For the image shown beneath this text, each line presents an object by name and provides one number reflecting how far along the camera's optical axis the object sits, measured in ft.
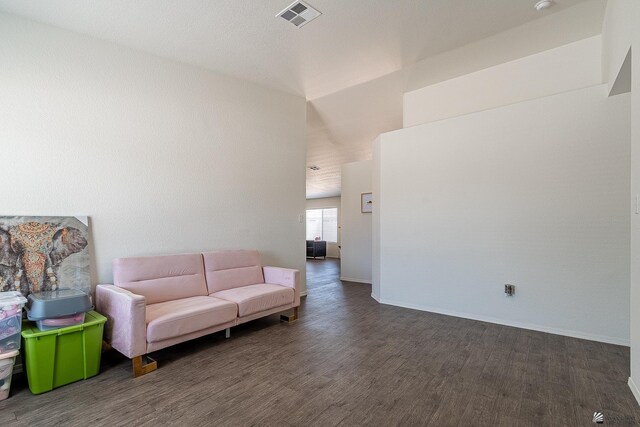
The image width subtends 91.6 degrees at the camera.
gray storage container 7.26
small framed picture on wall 19.76
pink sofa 8.01
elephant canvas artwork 8.13
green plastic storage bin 7.05
